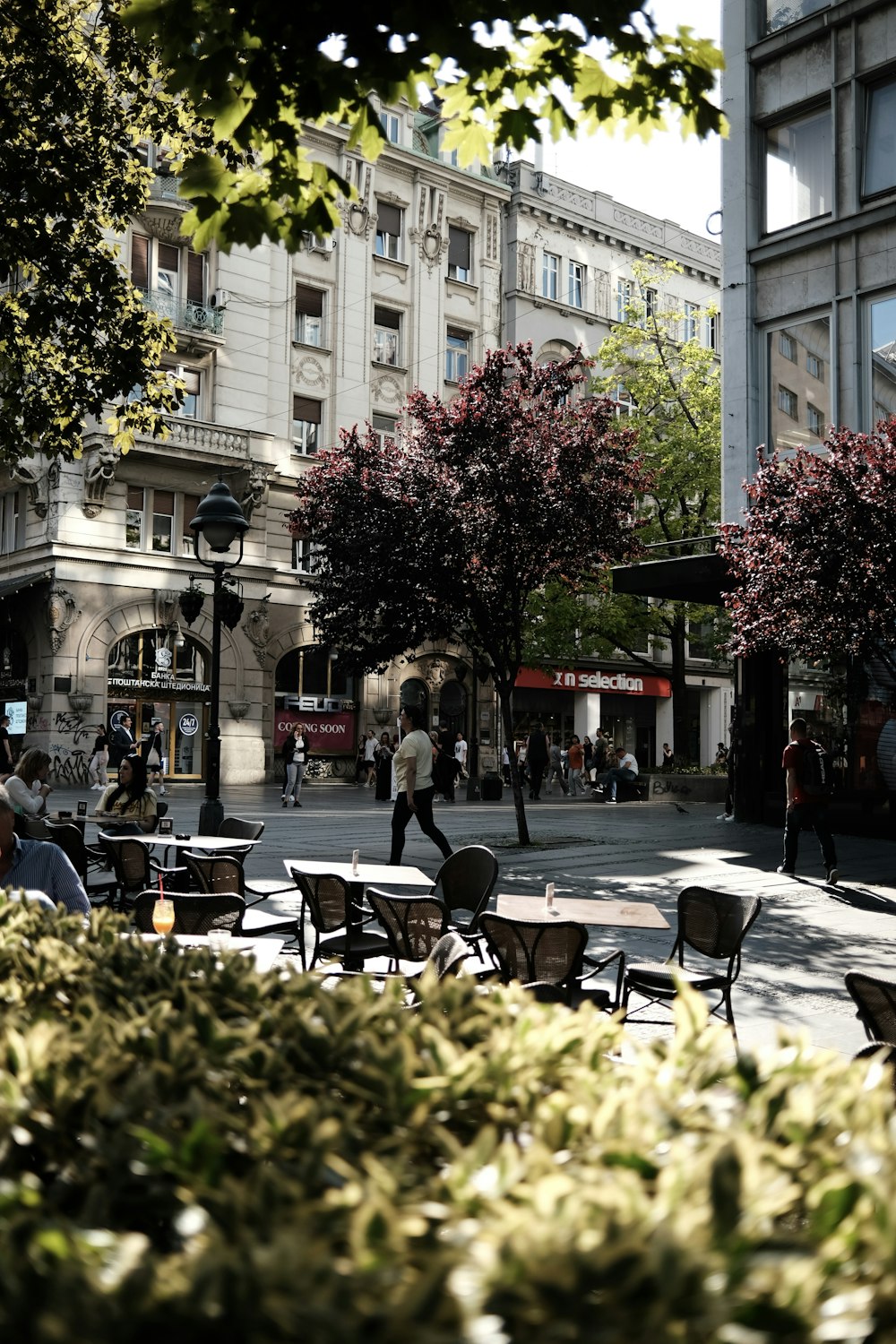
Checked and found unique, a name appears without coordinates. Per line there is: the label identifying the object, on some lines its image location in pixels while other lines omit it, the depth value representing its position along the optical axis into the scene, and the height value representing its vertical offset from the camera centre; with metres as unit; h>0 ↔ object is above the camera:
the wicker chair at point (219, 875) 8.29 -1.03
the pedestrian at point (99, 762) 28.73 -0.89
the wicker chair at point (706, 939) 6.76 -1.23
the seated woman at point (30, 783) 11.23 -0.56
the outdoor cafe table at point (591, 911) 6.64 -1.04
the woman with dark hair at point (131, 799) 11.87 -0.73
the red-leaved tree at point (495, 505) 16.50 +3.08
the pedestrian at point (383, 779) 27.72 -1.17
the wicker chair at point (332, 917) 7.73 -1.22
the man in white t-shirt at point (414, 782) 13.61 -0.61
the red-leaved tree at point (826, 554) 13.10 +1.99
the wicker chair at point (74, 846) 9.72 -0.97
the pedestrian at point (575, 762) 34.88 -0.96
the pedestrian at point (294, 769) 25.42 -0.88
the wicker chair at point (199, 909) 6.91 -1.07
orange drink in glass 5.91 -0.93
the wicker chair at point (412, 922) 6.95 -1.13
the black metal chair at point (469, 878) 8.23 -1.06
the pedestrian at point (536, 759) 31.38 -0.79
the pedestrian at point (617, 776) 30.05 -1.16
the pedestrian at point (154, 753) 26.73 -0.61
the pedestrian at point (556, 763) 35.97 -1.06
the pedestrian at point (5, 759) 18.50 -0.55
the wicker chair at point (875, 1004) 4.45 -1.02
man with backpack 13.72 -0.73
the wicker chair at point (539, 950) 6.05 -1.12
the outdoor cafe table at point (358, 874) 7.96 -1.02
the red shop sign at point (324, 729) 35.28 -0.06
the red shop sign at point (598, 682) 42.31 +1.74
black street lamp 13.60 +2.14
